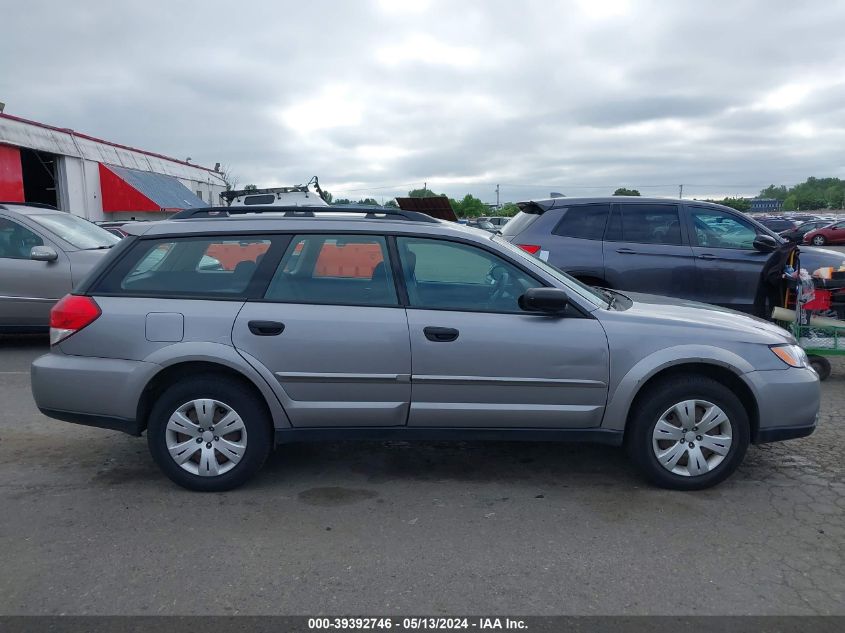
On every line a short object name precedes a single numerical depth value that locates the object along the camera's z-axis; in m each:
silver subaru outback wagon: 4.16
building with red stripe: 20.42
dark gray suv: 7.61
